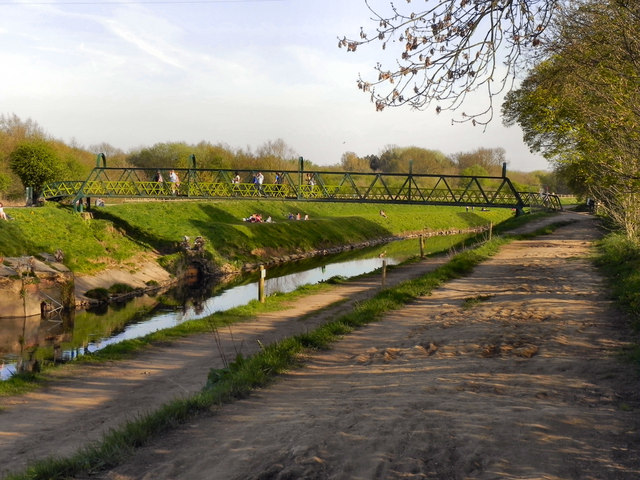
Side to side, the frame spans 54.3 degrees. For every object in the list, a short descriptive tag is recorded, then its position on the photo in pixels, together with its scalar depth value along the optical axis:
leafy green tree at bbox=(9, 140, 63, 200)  54.59
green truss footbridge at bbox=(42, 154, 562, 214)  45.19
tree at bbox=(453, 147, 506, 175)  125.29
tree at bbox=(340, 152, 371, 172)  108.25
